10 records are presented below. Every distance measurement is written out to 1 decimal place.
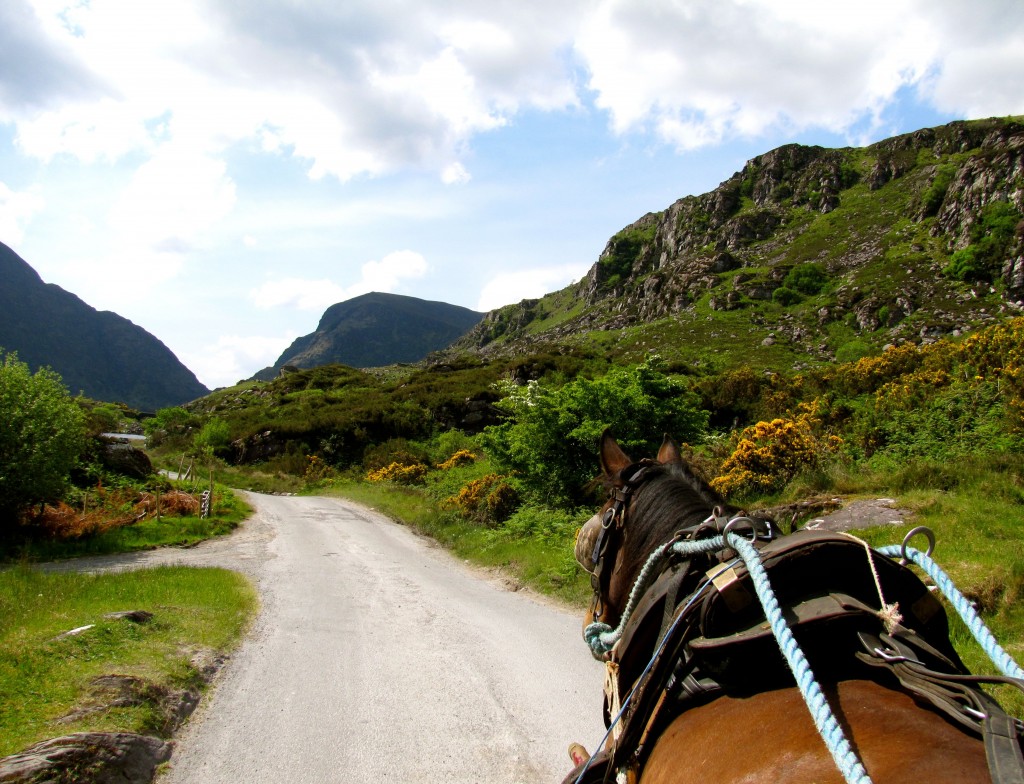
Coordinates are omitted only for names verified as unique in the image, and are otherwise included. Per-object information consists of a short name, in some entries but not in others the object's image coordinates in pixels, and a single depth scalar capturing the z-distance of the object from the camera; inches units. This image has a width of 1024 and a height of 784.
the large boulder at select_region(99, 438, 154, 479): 796.0
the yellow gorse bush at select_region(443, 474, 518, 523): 555.5
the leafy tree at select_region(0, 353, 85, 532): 475.5
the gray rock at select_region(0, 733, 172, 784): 118.2
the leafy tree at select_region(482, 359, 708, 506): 497.4
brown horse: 50.5
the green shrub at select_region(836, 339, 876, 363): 1514.5
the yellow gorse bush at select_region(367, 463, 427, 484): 998.4
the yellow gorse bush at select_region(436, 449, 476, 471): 961.4
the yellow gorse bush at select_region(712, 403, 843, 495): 386.3
